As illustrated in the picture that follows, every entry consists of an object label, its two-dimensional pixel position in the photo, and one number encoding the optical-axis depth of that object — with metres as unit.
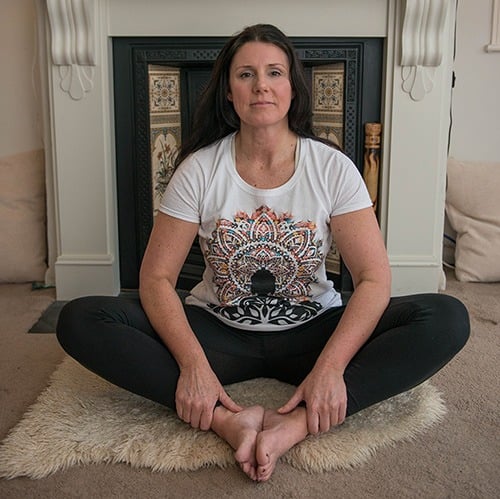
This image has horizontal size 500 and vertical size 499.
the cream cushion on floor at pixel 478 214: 3.07
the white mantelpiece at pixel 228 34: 2.73
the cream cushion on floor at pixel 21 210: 3.03
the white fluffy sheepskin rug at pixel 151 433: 1.67
